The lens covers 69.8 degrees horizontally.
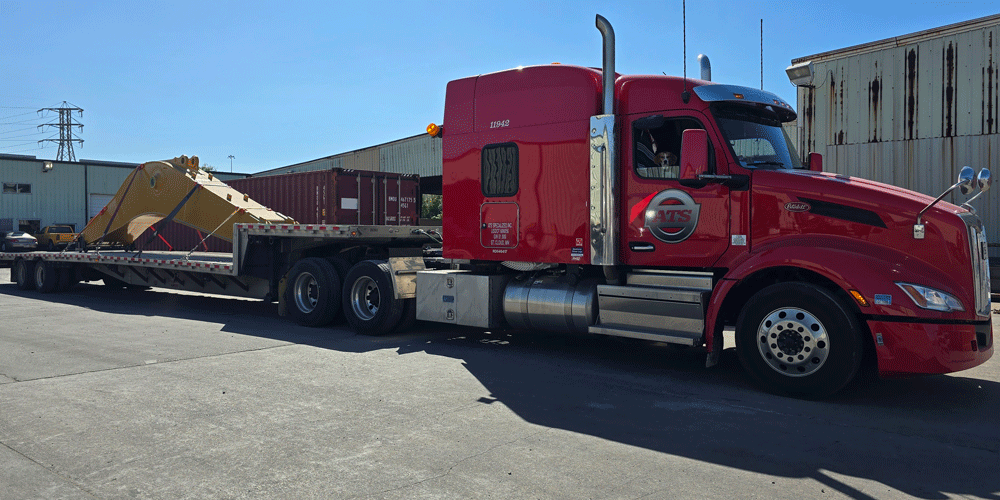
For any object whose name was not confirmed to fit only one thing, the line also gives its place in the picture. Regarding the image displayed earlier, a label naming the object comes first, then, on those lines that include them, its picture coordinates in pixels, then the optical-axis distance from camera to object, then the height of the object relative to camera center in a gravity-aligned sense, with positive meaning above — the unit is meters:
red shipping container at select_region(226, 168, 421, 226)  15.60 +1.12
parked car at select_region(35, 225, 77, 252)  36.50 +0.34
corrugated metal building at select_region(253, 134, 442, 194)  28.89 +3.84
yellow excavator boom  12.54 +0.75
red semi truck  5.80 +0.05
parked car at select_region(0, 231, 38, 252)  34.44 +0.12
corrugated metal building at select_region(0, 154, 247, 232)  44.19 +3.59
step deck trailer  10.62 -0.21
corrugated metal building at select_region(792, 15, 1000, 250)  14.84 +3.07
